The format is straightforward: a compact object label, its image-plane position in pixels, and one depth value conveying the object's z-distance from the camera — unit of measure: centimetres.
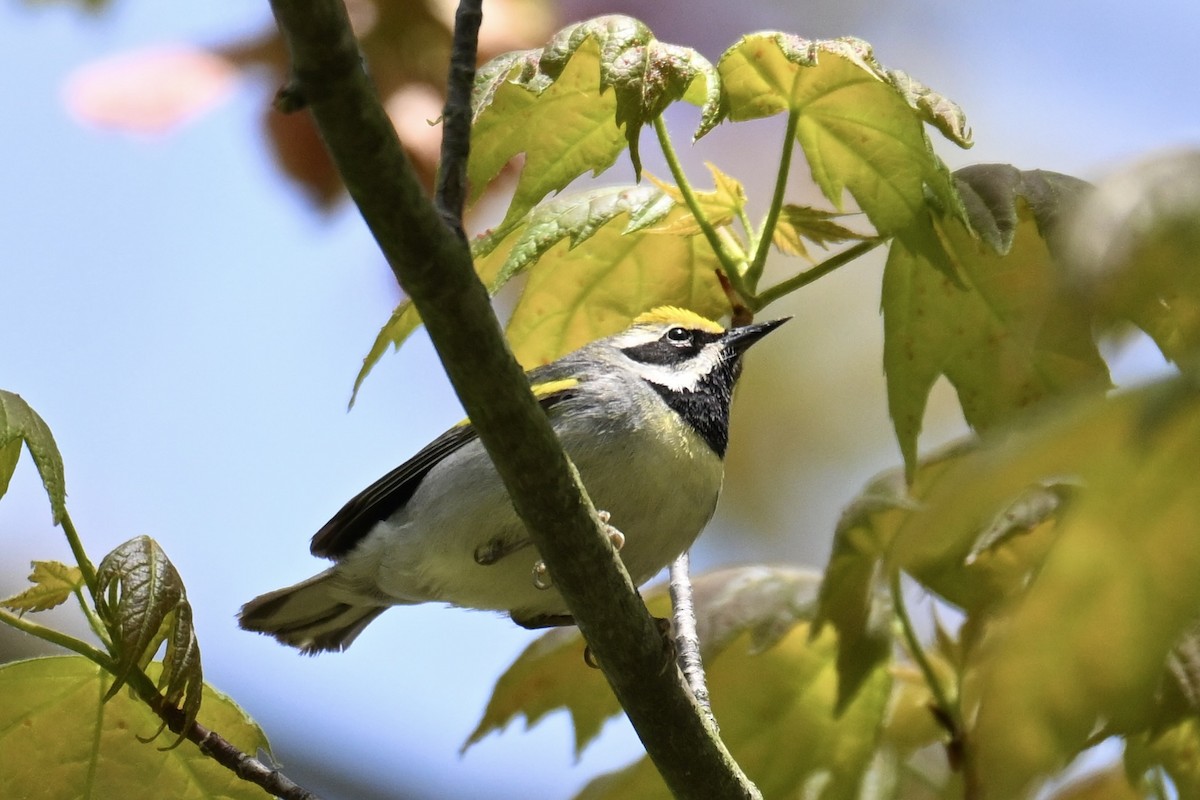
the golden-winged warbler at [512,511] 636
